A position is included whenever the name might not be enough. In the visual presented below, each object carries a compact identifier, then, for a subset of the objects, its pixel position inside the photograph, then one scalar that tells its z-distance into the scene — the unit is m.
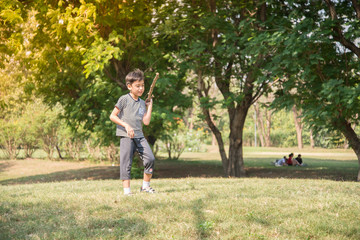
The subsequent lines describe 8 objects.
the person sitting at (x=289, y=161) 21.11
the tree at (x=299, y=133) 45.47
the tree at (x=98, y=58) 10.48
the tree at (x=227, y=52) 11.85
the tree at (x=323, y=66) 9.32
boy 5.75
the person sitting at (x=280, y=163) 20.84
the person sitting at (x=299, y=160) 21.01
